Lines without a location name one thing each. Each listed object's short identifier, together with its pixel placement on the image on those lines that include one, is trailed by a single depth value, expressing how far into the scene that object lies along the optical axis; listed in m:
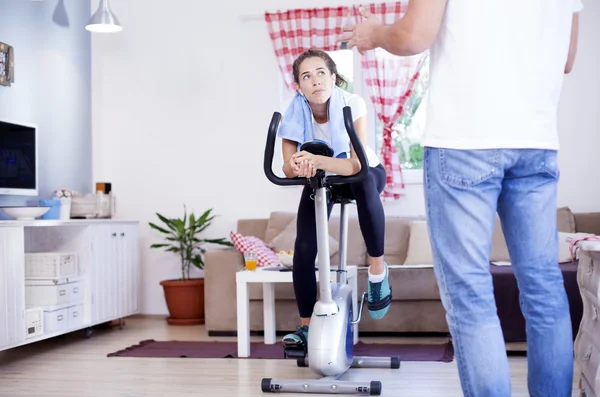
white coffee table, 3.88
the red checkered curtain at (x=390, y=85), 5.27
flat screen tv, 4.26
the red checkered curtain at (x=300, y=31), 5.40
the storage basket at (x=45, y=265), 4.21
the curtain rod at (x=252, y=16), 5.54
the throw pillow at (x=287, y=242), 4.76
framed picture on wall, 4.54
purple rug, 3.80
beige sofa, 4.35
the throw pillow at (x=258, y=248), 4.58
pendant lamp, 5.06
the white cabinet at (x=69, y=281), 3.74
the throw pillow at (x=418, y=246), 4.66
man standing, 1.56
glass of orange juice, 4.03
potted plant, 5.21
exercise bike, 2.62
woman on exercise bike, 2.81
